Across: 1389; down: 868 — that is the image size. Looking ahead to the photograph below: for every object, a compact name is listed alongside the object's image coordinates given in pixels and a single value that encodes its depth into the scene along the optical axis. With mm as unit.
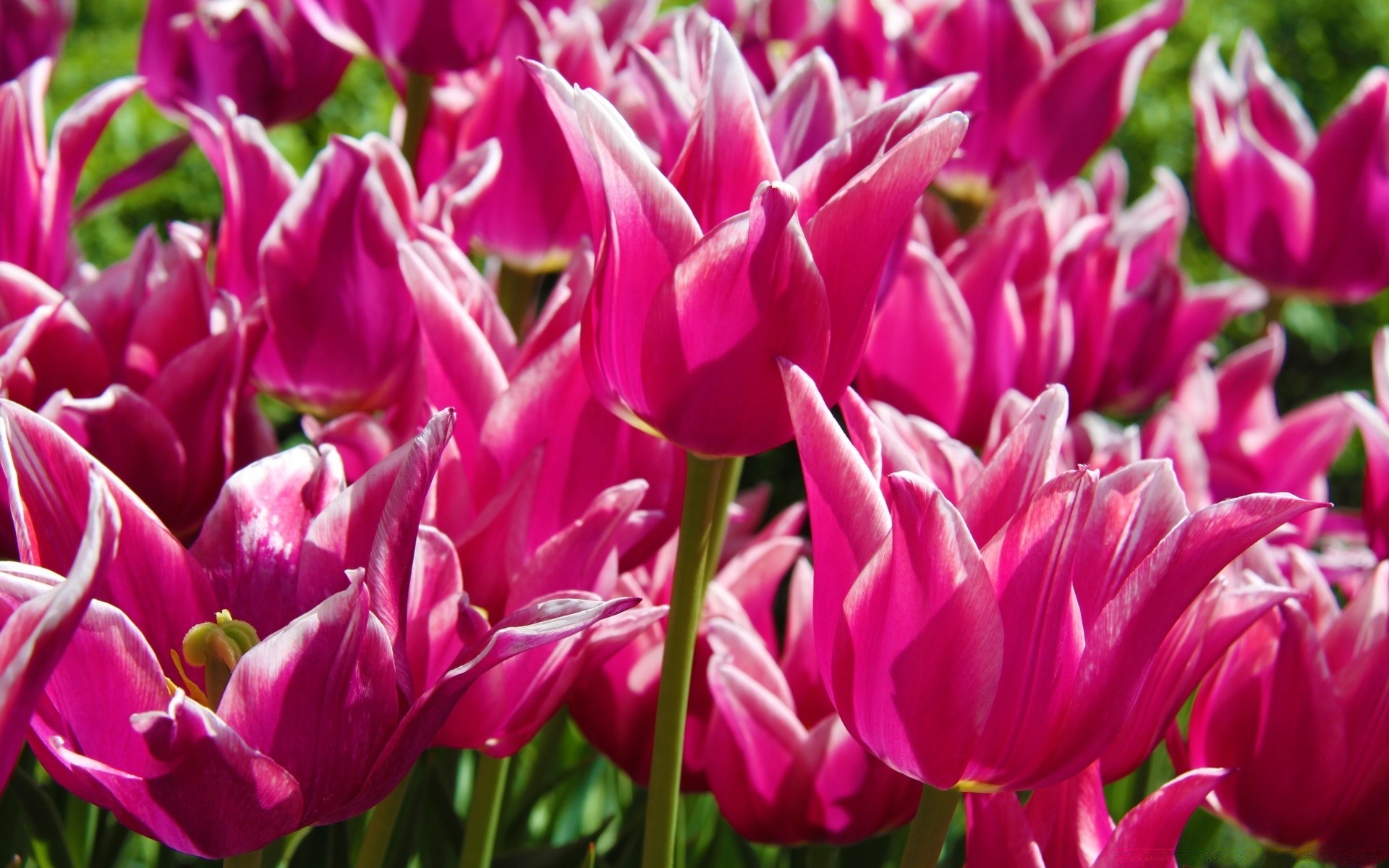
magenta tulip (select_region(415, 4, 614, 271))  907
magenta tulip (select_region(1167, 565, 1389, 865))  629
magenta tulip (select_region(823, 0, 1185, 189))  1085
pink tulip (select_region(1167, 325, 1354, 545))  1014
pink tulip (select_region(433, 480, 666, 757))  542
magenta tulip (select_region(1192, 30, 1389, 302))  1195
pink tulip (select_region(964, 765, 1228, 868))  531
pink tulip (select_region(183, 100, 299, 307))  793
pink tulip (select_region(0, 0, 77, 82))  1057
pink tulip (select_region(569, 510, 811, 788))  709
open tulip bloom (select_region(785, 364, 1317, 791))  484
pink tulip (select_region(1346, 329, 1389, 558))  811
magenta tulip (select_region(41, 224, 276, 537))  657
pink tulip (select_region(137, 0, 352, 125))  1024
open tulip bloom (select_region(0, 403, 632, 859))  443
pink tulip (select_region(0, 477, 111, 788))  342
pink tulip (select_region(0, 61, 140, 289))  748
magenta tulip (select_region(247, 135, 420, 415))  754
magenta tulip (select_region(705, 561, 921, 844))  667
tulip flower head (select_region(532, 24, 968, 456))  517
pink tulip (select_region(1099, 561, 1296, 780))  575
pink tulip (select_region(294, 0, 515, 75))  920
